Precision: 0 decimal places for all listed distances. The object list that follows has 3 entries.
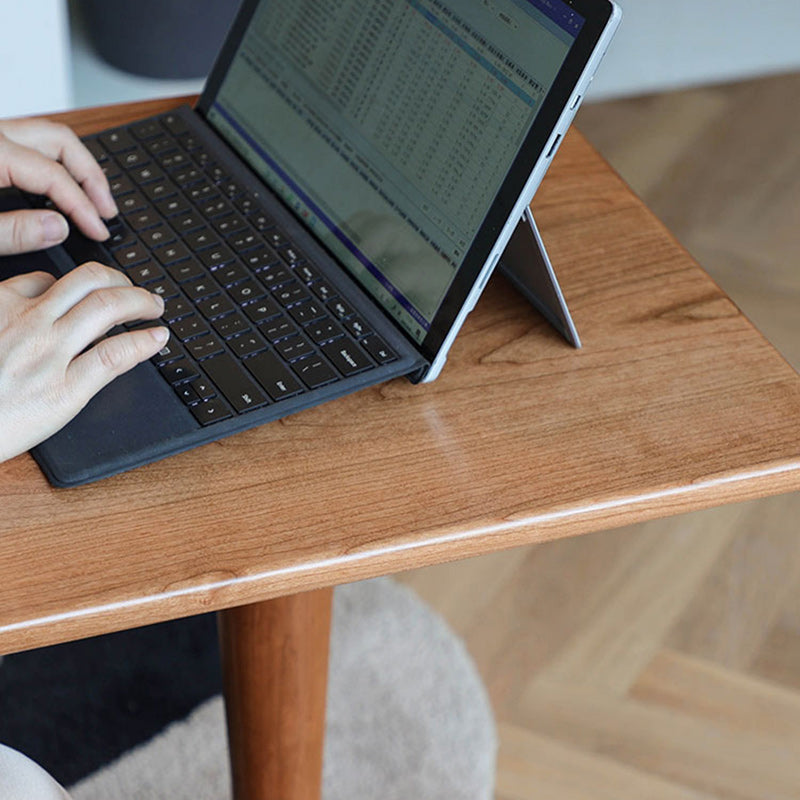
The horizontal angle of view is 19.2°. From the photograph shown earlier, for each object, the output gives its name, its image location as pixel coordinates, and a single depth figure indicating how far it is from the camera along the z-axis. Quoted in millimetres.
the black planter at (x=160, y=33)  2703
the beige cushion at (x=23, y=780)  1166
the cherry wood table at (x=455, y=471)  1084
